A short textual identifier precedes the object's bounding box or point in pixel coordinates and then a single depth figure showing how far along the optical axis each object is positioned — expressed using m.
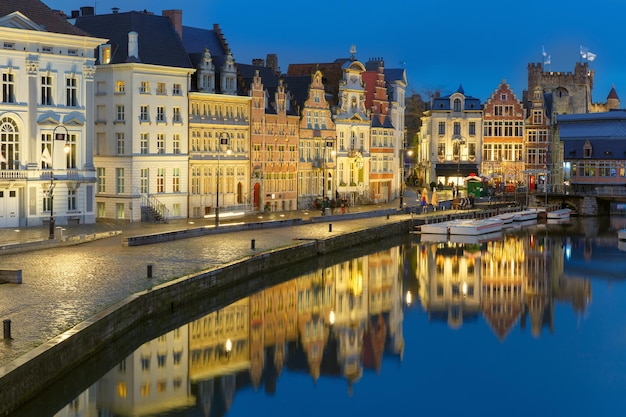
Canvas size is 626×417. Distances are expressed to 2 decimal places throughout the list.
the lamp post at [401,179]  74.80
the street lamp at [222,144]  59.78
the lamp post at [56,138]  47.42
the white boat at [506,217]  76.31
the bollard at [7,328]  24.56
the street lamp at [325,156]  73.50
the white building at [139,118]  56.44
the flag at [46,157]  47.54
